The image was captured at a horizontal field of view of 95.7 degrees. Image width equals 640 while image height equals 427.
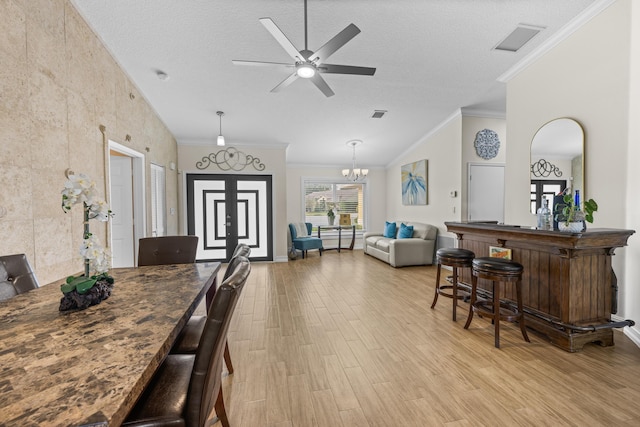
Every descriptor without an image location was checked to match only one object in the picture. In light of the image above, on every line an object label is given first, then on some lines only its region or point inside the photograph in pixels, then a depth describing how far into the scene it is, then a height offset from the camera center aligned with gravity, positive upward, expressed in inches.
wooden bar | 94.1 -26.8
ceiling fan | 87.3 +49.9
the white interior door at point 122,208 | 150.3 -0.7
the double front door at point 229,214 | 239.6 -6.5
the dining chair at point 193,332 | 62.4 -29.6
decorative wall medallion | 201.3 +43.1
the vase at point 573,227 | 94.0 -7.2
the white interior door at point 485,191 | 201.2 +9.9
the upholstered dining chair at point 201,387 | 38.4 -24.7
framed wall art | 247.2 +20.5
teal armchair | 265.2 -33.4
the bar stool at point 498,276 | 100.3 -25.2
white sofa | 224.8 -33.7
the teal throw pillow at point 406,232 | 241.8 -22.1
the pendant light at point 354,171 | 252.5 +33.1
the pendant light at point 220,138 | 180.0 +42.4
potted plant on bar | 94.3 -3.6
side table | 297.9 -25.2
